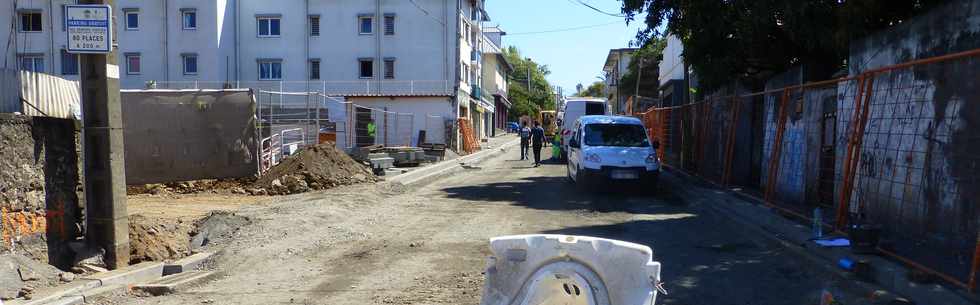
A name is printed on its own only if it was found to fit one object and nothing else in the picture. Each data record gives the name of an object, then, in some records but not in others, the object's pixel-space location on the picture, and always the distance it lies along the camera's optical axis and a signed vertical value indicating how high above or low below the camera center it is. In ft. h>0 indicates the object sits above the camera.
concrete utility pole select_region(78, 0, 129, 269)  23.56 -1.47
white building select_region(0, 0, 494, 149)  133.28 +13.43
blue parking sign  22.70 +2.72
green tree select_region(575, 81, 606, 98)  351.79 +14.81
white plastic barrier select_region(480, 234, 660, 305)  11.51 -2.57
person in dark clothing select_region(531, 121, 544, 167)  77.49 -2.51
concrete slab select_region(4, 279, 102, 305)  18.69 -5.03
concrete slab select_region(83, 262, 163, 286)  21.27 -5.16
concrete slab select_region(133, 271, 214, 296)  20.74 -5.27
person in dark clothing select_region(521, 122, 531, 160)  90.48 -2.47
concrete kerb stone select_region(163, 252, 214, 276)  23.70 -5.25
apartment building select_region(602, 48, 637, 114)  212.84 +18.26
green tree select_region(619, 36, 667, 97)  175.73 +11.09
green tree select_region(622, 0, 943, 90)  34.91 +5.34
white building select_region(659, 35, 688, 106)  105.91 +8.00
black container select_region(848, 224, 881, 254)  24.40 -4.10
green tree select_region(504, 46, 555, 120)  300.61 +13.62
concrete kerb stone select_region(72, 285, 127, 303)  19.71 -5.21
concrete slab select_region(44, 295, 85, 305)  18.79 -5.13
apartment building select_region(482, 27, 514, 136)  205.77 +12.63
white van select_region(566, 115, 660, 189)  47.44 -2.34
